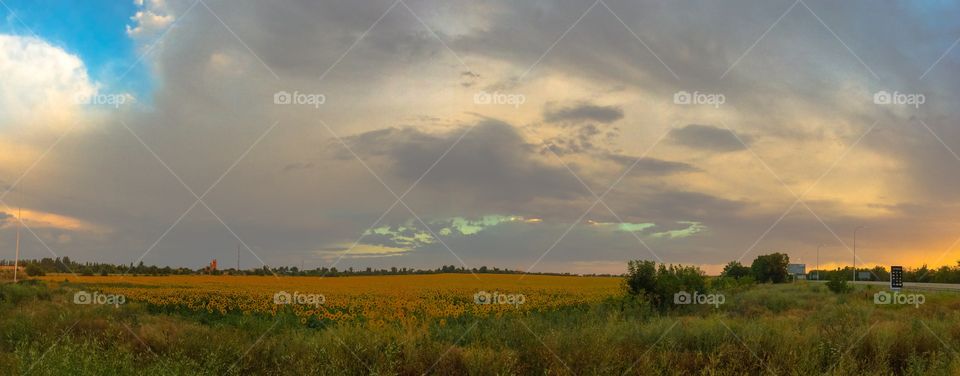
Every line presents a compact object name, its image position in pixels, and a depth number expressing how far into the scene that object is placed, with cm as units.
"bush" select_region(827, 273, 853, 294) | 3778
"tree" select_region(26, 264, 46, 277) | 3491
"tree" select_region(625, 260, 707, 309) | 2488
